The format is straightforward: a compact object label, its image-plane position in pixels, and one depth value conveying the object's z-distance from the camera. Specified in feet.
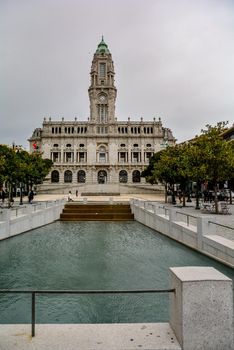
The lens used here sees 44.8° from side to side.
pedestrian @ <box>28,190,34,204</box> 114.32
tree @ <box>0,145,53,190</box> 98.63
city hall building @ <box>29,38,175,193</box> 276.00
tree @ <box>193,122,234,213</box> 75.05
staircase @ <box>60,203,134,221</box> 88.79
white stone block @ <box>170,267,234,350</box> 11.70
